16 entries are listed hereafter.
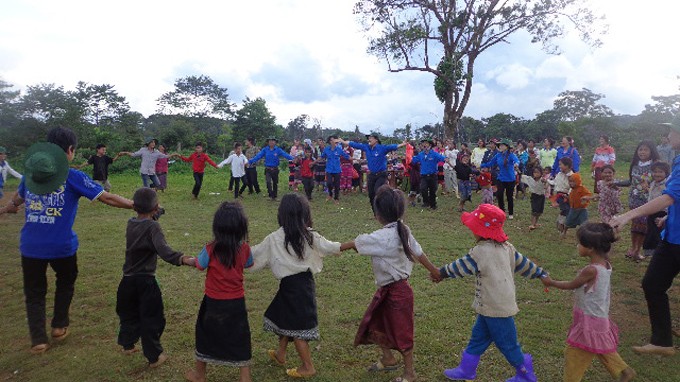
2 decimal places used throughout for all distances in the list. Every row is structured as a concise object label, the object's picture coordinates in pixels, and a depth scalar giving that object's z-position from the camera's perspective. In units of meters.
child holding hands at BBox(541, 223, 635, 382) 3.17
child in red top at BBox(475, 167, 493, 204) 10.03
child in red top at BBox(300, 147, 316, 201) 13.21
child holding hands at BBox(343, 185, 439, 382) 3.41
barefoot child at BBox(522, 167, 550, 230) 9.16
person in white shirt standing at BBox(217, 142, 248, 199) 13.87
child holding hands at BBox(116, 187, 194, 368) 3.66
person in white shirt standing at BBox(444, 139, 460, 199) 13.97
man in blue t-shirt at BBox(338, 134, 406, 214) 10.35
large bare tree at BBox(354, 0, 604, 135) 18.45
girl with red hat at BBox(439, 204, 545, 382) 3.26
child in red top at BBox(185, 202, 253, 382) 3.27
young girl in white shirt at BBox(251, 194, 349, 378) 3.46
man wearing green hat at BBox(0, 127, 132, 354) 3.84
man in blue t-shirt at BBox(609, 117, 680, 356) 3.83
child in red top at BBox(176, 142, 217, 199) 13.50
